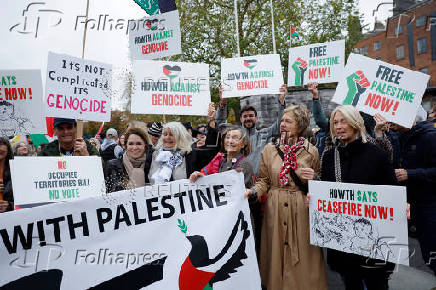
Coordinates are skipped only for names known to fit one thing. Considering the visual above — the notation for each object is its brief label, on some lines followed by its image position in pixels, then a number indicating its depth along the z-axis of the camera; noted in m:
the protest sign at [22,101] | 3.38
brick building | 32.00
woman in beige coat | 2.89
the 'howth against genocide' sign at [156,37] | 4.86
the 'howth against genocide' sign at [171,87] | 4.07
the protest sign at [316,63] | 5.01
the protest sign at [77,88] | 3.27
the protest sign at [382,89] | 3.33
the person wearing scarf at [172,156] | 3.17
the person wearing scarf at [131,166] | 3.13
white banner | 2.25
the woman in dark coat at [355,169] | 2.63
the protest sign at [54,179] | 2.65
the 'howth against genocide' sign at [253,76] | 4.54
